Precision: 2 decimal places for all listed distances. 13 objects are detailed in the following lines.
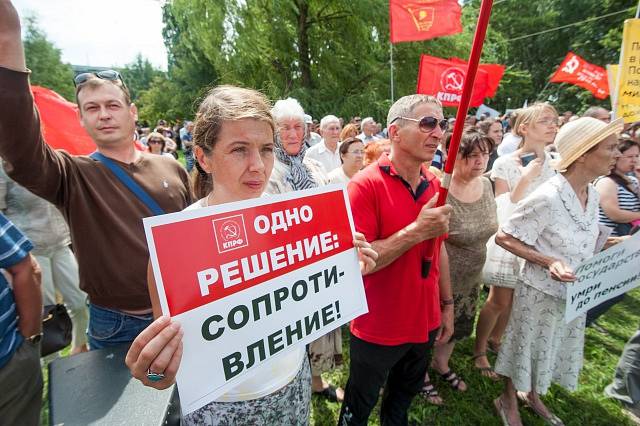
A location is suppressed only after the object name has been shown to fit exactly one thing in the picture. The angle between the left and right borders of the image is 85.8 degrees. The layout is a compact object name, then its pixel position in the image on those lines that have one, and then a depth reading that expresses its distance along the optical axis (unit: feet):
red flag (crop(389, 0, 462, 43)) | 24.67
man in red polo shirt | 5.93
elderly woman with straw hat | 6.88
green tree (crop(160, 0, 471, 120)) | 48.83
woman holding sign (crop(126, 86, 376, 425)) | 3.98
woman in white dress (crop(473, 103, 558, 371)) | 9.75
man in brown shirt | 5.57
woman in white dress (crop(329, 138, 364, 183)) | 12.33
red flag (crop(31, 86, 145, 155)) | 10.42
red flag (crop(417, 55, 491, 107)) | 23.34
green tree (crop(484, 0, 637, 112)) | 79.88
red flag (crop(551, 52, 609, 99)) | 32.91
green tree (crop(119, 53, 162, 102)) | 207.51
